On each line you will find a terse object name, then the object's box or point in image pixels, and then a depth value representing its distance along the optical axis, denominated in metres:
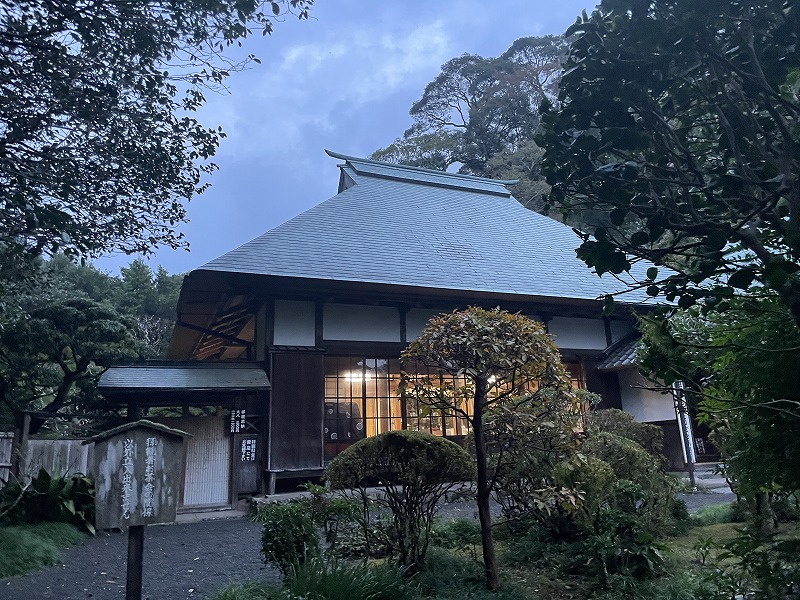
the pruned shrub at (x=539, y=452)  4.14
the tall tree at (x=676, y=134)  1.84
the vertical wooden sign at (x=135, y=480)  3.53
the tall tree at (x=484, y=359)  4.00
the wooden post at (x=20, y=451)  7.89
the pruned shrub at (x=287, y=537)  3.94
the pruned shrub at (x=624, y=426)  7.00
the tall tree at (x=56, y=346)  9.77
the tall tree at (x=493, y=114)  32.12
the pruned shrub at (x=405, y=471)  4.29
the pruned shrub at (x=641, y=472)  5.09
